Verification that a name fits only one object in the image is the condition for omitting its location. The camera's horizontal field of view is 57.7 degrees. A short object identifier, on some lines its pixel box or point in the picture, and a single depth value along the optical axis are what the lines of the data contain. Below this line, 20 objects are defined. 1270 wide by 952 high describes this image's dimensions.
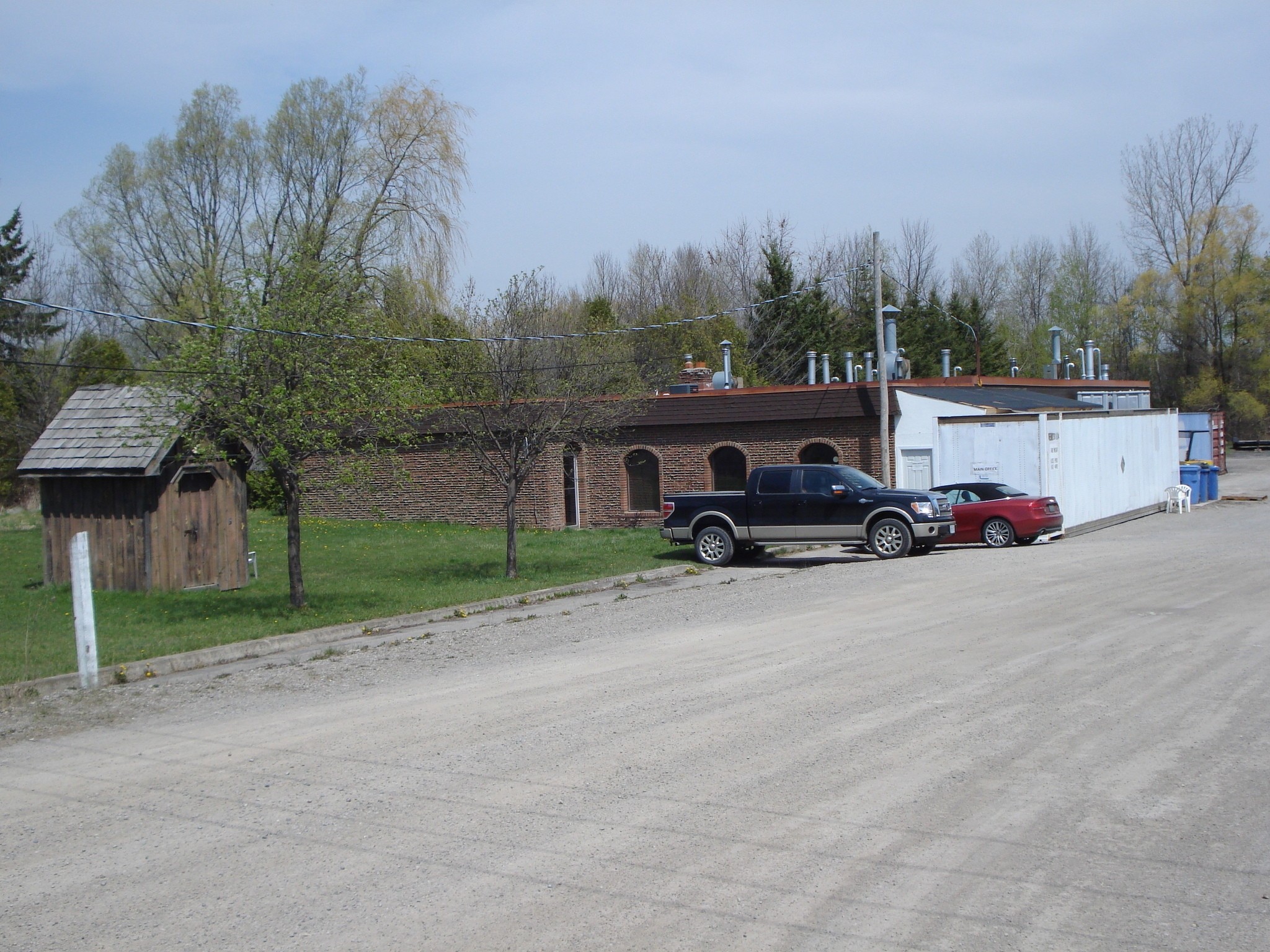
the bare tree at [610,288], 66.75
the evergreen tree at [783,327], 55.66
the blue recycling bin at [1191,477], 35.69
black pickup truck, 22.06
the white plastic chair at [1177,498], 32.25
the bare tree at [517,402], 20.53
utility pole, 26.91
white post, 12.08
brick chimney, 35.28
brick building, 29.33
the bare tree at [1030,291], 86.88
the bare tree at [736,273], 62.69
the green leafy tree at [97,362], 45.78
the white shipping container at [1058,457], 26.02
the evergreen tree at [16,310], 51.31
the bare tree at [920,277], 75.38
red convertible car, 23.89
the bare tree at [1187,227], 71.06
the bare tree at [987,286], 82.94
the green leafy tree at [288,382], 15.15
